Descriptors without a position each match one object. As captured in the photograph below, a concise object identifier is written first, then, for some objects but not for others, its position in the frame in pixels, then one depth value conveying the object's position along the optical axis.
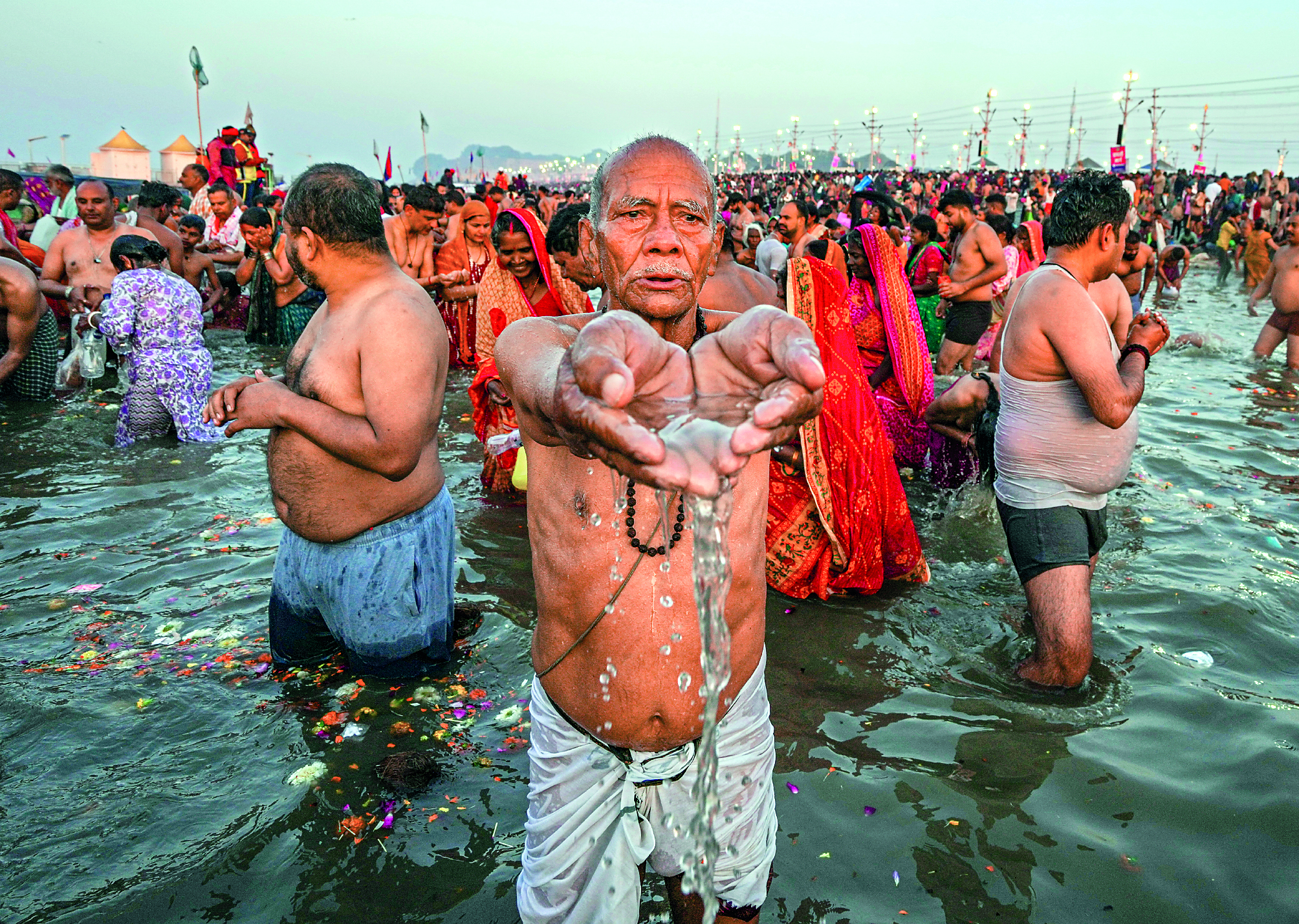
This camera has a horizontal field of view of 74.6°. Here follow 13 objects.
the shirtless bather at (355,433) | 2.79
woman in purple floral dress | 6.30
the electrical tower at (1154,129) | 49.38
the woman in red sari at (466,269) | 8.46
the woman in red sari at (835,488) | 4.19
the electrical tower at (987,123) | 50.39
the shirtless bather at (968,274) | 8.17
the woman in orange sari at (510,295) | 5.46
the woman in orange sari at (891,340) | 5.34
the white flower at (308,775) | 2.93
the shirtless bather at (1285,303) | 8.86
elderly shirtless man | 1.71
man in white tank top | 3.26
